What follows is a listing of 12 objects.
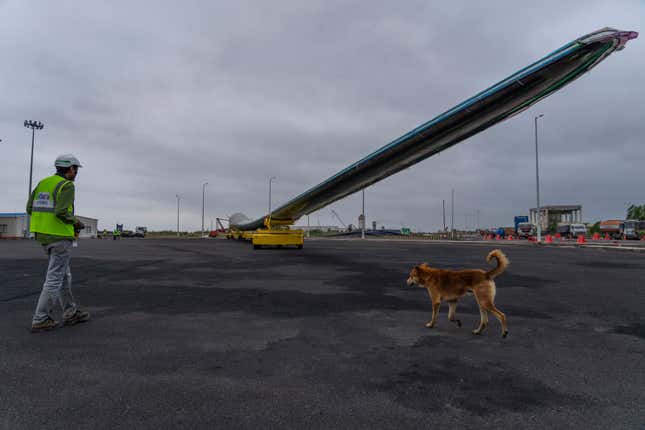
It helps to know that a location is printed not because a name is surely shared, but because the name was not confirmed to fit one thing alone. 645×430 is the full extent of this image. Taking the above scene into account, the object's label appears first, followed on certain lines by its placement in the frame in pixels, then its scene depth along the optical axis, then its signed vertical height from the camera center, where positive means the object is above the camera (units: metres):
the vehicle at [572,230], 51.53 +0.07
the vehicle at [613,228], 51.59 +0.40
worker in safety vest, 4.71 -0.03
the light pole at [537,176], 31.95 +4.93
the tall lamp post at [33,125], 46.74 +14.42
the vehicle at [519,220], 61.26 +1.82
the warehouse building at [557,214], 61.75 +3.25
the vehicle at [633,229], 47.03 +0.24
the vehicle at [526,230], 54.23 +0.04
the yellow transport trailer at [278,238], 24.41 -0.62
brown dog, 4.60 -0.77
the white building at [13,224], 57.31 +0.65
